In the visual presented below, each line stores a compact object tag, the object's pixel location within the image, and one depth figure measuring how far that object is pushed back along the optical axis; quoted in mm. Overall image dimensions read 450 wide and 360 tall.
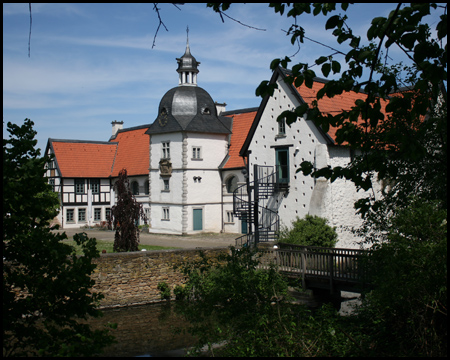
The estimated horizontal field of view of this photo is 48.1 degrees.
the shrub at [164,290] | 19859
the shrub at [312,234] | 20031
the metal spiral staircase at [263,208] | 24547
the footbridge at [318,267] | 15516
